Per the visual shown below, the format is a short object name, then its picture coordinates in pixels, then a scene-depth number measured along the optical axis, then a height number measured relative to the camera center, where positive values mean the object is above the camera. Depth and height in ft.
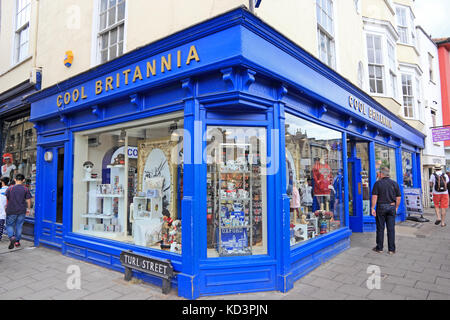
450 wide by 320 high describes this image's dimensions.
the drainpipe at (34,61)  24.53 +11.36
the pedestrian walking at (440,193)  28.35 -1.42
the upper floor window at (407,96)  39.93 +12.21
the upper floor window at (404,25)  41.50 +23.54
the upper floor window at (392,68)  33.71 +14.16
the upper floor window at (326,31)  21.21 +11.84
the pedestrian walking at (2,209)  20.25 -1.92
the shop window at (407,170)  37.51 +1.42
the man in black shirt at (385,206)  19.13 -1.88
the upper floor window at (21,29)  28.78 +16.55
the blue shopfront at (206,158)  12.62 +1.51
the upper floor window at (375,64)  30.53 +13.01
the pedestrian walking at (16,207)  22.18 -1.98
